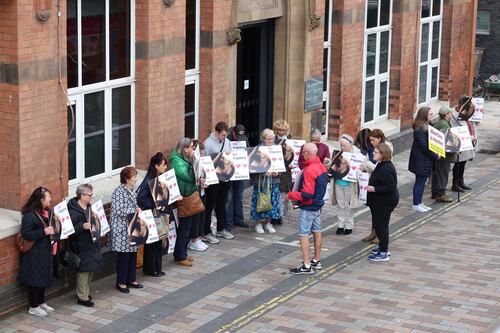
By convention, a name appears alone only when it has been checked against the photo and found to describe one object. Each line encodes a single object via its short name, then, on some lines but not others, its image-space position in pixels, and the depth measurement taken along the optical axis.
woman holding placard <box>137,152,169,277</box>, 14.08
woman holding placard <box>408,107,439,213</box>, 17.98
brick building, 12.98
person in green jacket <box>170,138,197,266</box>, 14.78
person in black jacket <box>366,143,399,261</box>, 15.10
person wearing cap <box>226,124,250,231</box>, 16.36
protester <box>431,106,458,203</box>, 18.89
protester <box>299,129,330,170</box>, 16.55
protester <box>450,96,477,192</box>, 19.22
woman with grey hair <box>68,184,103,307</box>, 12.97
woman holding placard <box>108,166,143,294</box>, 13.54
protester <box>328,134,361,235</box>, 16.31
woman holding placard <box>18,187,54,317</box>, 12.59
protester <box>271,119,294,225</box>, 16.69
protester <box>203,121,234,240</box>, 15.82
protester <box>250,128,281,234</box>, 16.31
